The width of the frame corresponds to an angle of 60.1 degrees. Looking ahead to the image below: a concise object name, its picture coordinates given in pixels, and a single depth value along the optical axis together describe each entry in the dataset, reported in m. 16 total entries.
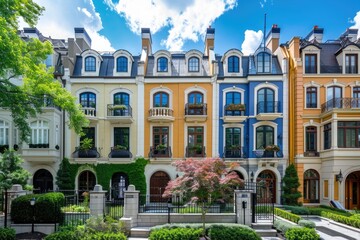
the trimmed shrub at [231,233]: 11.62
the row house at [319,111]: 21.41
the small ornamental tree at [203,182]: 12.70
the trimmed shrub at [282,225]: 12.84
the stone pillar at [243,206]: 14.02
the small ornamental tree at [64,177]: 21.88
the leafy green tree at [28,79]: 12.68
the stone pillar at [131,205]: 13.91
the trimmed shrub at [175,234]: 11.67
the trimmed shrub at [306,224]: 13.29
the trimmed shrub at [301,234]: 11.64
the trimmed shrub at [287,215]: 14.82
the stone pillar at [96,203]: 13.98
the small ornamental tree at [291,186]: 21.20
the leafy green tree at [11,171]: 16.93
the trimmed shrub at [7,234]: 11.32
